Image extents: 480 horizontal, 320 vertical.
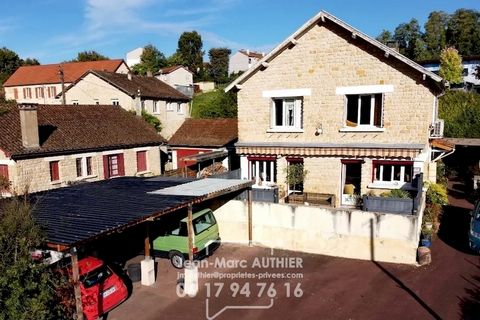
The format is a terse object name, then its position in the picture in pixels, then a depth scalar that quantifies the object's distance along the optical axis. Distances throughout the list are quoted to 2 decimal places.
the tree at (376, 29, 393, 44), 100.97
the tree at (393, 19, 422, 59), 99.44
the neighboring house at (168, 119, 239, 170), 31.36
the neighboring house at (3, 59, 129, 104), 67.62
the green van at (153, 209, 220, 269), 15.98
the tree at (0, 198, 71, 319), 8.84
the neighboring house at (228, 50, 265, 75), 98.06
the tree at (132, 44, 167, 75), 79.22
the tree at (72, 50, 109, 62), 95.25
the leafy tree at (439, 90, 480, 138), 35.66
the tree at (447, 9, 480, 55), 85.31
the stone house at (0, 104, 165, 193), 23.36
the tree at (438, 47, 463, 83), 60.06
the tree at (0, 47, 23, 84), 94.00
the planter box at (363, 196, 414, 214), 16.44
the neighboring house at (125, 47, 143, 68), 105.50
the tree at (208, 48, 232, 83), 104.19
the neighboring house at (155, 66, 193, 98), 64.91
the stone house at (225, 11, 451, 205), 19.05
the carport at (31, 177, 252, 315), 10.41
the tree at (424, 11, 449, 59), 91.00
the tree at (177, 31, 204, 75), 105.62
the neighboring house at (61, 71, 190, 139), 37.94
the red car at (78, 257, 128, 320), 11.62
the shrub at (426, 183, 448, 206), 20.72
